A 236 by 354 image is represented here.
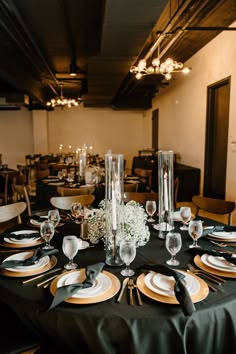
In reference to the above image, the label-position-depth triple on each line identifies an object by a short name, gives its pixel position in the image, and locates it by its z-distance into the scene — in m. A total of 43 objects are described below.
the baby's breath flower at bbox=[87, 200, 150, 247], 1.70
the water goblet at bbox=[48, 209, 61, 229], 2.06
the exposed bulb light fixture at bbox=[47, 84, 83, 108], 9.04
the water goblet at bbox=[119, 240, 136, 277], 1.38
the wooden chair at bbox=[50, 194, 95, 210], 2.97
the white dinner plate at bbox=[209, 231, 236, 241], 1.91
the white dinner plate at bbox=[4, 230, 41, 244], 1.88
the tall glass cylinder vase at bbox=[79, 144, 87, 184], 5.04
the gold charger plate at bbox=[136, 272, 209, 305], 1.19
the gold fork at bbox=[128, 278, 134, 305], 1.20
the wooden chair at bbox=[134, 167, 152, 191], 5.80
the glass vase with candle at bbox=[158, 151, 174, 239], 2.06
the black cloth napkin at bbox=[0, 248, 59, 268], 1.47
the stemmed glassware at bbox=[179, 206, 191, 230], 2.12
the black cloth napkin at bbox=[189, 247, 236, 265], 1.51
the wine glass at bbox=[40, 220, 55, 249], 1.72
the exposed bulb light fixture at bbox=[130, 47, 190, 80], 4.72
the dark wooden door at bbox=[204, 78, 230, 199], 5.61
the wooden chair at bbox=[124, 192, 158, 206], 3.10
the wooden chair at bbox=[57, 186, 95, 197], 3.71
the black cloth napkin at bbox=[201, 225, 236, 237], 1.97
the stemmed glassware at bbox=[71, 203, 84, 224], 2.17
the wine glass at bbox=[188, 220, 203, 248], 1.72
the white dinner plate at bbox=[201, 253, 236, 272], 1.45
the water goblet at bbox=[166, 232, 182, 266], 1.50
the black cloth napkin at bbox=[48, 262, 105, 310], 1.16
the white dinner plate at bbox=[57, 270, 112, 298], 1.24
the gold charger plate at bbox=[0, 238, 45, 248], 1.84
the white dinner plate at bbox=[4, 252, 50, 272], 1.47
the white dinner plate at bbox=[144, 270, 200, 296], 1.25
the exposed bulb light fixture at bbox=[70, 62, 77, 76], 7.39
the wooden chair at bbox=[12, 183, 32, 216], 3.92
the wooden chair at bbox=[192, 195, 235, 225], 2.82
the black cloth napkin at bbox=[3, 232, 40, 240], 1.92
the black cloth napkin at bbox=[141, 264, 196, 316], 1.11
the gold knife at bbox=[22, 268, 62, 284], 1.38
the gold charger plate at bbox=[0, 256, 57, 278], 1.43
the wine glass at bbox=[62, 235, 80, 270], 1.47
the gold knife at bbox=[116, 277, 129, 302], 1.23
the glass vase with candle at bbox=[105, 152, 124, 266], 1.60
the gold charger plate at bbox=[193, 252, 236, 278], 1.40
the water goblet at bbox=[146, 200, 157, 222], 2.31
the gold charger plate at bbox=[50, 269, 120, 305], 1.19
